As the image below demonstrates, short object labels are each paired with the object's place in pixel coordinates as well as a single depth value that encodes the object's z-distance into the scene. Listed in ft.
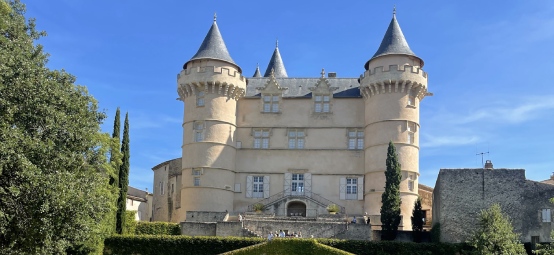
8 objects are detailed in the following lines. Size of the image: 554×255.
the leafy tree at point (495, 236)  110.97
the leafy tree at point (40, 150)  82.12
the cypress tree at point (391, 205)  137.28
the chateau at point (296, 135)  157.69
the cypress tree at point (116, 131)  132.76
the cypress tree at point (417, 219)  143.30
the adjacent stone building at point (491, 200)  121.08
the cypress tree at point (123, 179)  135.74
